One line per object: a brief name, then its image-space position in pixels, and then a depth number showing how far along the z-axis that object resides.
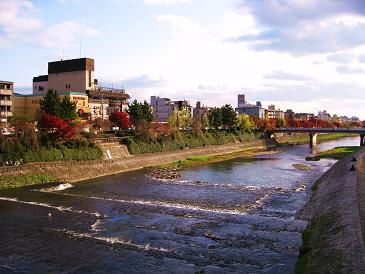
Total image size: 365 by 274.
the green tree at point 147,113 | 88.81
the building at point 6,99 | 79.85
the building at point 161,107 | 166.35
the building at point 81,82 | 108.44
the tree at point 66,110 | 62.16
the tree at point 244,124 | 124.31
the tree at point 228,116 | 123.21
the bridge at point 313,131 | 108.84
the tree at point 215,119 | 118.88
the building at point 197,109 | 186.02
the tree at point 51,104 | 61.28
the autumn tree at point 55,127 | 54.88
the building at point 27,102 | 89.23
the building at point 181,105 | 169.30
